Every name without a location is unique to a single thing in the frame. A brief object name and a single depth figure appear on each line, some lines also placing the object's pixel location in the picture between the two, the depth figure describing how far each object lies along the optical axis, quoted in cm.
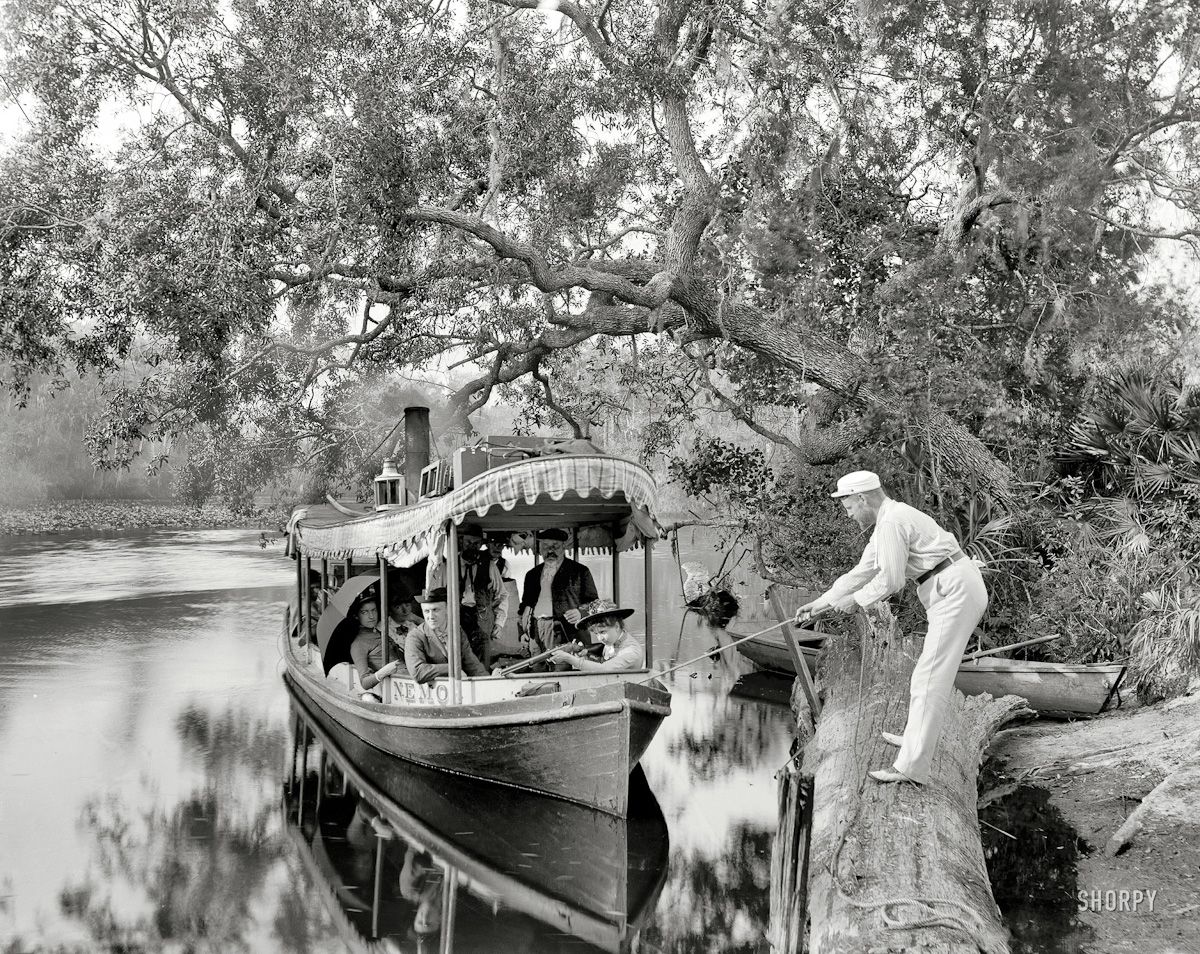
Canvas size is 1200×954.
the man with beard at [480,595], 995
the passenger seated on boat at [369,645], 1069
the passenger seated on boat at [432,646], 932
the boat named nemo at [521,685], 792
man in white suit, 581
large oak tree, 1165
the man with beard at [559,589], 986
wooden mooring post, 572
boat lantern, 1244
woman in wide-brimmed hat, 888
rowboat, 1003
